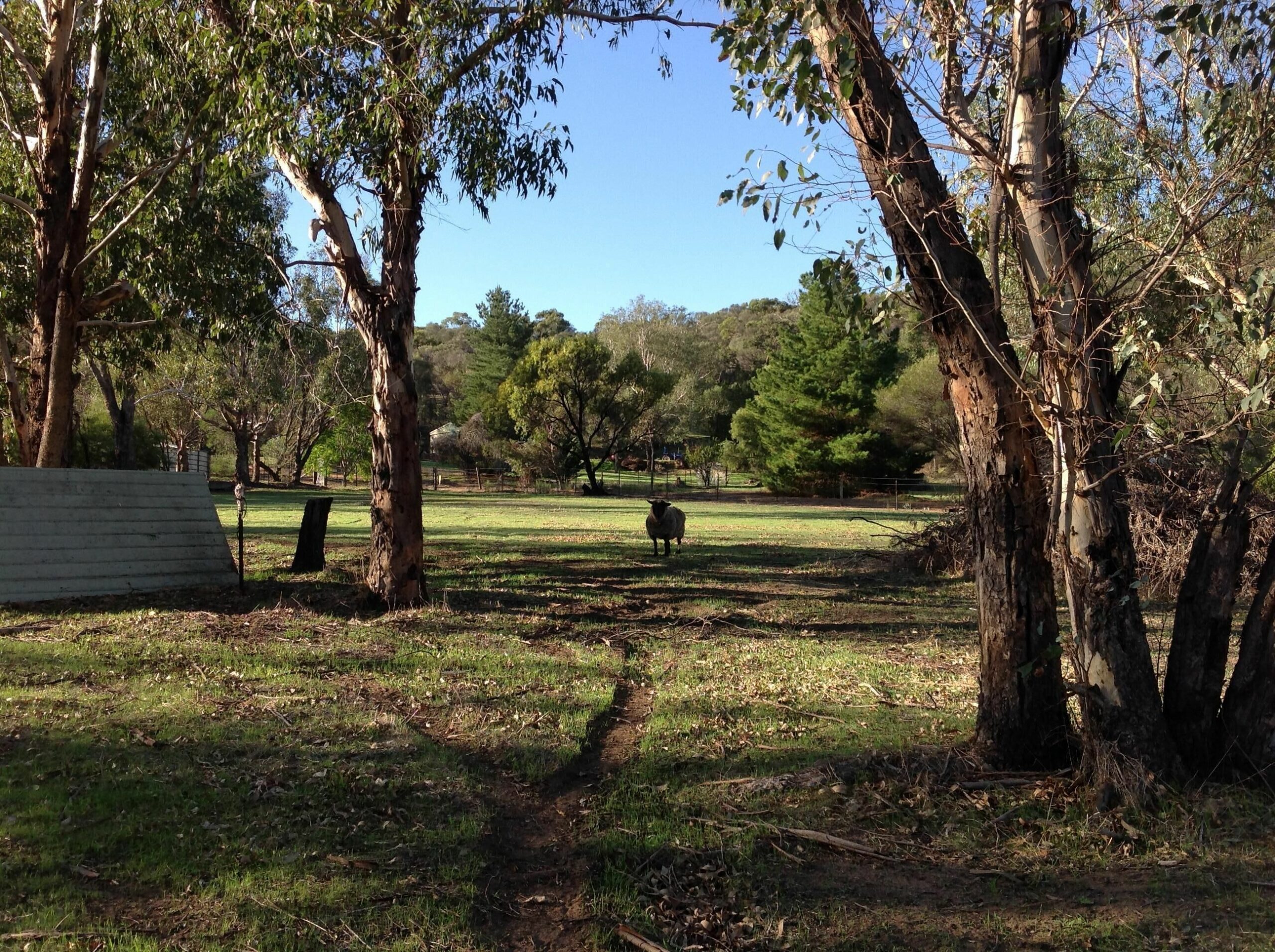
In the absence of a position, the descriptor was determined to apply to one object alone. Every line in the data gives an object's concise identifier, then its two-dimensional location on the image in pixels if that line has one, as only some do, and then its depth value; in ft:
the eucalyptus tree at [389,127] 31.76
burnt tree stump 44.34
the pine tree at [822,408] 147.84
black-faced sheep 57.98
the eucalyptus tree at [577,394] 151.02
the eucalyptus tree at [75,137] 39.83
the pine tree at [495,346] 208.85
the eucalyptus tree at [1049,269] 16.05
